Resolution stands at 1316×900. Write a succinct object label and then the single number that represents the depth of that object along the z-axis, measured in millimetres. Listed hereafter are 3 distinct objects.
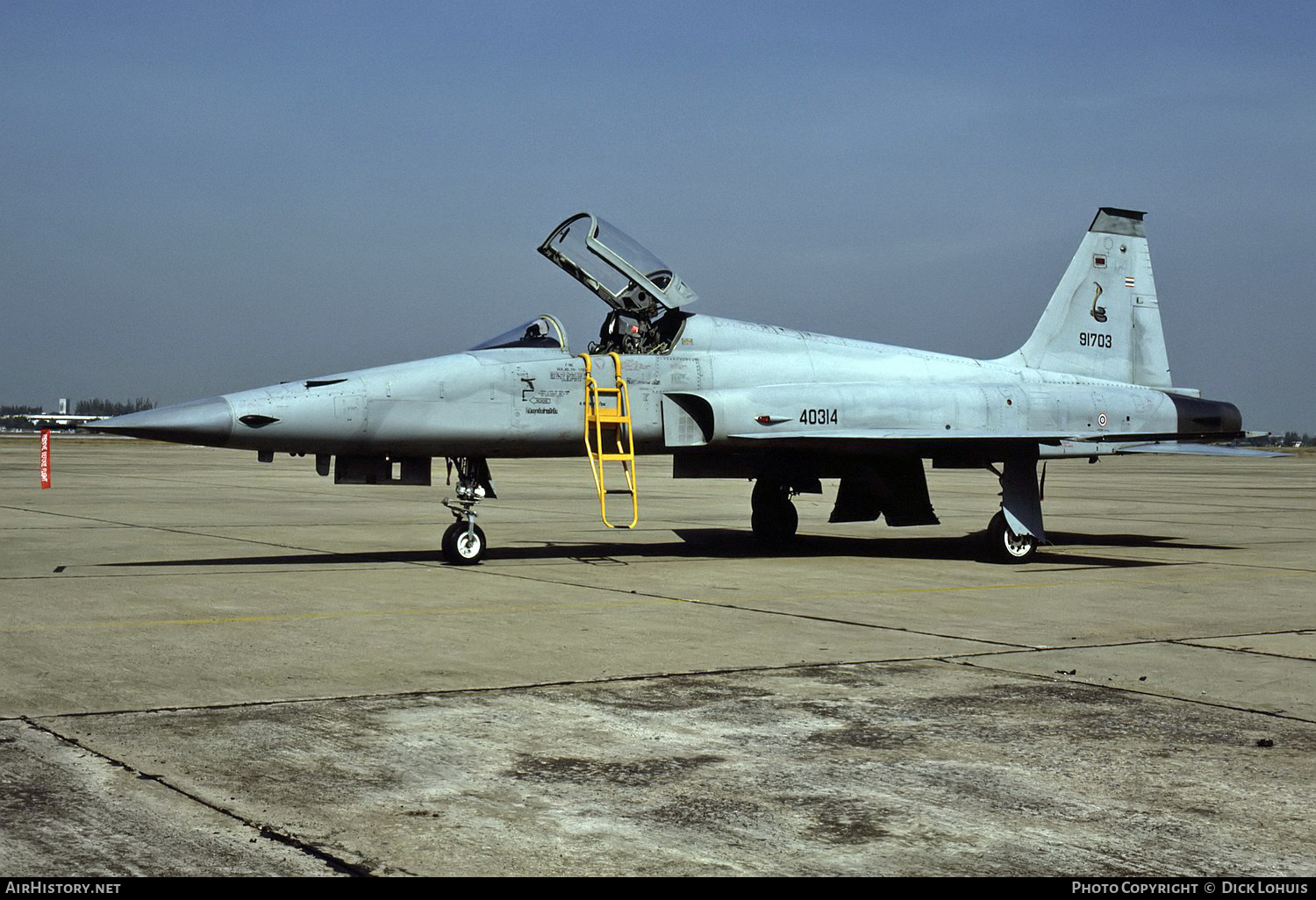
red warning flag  26959
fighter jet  12039
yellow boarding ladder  13070
